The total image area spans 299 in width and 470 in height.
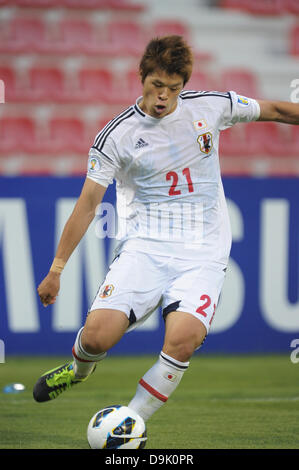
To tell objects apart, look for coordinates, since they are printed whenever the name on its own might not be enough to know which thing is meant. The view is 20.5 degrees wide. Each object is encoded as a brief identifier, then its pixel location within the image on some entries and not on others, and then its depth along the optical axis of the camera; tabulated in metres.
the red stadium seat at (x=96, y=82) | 10.85
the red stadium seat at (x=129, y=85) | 10.79
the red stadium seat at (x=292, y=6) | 12.02
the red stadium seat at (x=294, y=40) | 11.88
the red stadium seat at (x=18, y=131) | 10.07
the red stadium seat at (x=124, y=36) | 11.41
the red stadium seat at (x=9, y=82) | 10.49
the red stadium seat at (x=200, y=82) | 10.73
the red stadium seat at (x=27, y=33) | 11.00
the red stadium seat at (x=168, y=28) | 11.46
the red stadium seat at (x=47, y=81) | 10.70
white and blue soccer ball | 3.73
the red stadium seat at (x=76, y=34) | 11.25
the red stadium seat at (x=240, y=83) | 11.02
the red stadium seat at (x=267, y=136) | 10.38
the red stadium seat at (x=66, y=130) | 10.30
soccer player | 4.02
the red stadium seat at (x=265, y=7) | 11.98
